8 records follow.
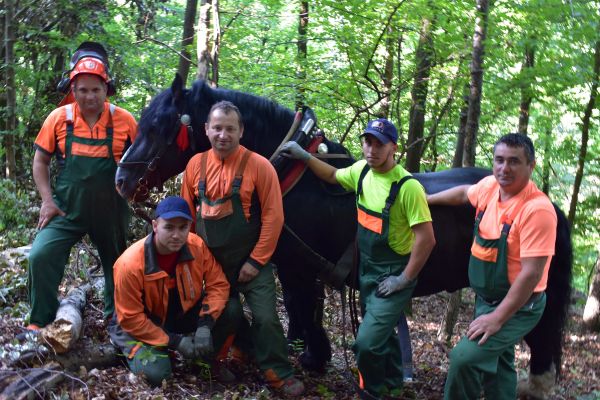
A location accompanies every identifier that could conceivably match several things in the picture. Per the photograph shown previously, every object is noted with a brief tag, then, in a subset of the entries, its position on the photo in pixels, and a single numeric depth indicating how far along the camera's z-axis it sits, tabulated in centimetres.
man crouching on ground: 371
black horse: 411
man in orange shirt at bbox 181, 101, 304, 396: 386
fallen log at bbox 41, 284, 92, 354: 365
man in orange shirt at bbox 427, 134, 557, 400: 306
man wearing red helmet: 397
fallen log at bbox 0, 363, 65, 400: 307
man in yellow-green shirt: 367
